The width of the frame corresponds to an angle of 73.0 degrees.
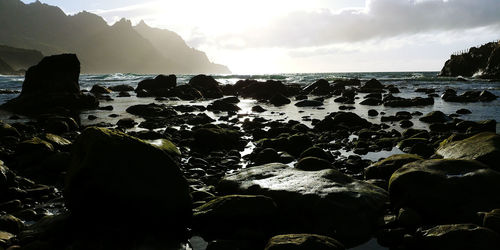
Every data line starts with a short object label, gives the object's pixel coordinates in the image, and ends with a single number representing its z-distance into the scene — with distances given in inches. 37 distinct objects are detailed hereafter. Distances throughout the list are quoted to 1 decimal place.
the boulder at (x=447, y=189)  198.8
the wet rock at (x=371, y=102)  964.8
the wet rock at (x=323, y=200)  198.8
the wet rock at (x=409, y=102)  908.8
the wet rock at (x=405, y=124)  583.5
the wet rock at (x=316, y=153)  357.1
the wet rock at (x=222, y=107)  935.7
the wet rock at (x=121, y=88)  1701.3
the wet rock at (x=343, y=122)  585.6
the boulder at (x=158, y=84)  1608.0
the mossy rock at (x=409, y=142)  418.3
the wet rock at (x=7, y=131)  461.6
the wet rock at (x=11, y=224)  194.1
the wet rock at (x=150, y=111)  797.9
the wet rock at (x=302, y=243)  159.8
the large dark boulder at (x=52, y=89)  871.1
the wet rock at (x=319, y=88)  1536.7
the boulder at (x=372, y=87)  1521.9
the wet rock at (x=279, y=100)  1098.8
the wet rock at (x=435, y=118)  619.8
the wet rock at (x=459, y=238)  160.1
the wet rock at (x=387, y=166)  290.4
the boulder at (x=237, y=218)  200.4
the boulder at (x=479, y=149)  261.8
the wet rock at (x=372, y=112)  744.4
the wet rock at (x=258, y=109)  880.3
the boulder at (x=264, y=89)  1424.7
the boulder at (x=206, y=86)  1473.9
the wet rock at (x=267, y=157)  362.6
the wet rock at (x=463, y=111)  721.6
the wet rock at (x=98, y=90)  1464.9
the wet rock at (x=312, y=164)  298.9
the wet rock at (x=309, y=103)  998.4
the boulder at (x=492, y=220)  173.6
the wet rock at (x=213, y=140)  455.5
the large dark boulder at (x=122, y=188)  190.2
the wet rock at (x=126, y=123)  617.2
